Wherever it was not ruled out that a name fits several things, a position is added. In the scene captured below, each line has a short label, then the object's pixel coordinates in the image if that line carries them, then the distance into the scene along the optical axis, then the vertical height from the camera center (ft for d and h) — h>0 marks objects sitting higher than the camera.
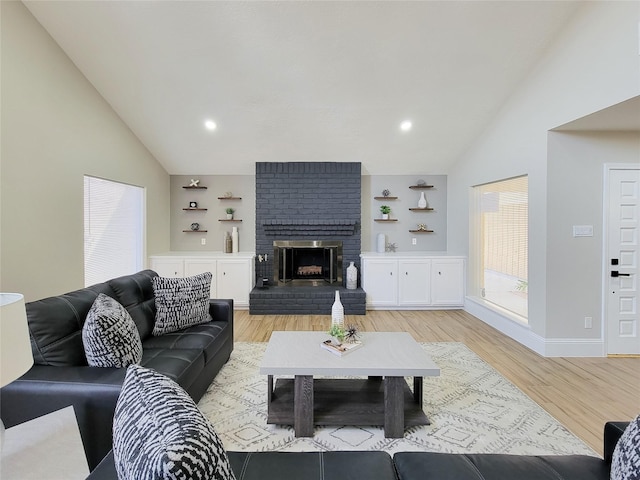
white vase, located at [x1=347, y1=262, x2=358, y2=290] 17.74 -2.16
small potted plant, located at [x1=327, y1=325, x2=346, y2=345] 7.99 -2.36
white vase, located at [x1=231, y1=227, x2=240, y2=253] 18.93 -0.27
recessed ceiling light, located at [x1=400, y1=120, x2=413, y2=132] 14.93 +5.13
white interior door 11.36 -0.78
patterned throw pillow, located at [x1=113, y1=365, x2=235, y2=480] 2.34 -1.58
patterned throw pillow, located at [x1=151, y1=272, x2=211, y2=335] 9.16 -1.90
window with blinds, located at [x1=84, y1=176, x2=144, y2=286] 13.12 +0.28
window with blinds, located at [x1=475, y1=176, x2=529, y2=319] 14.19 -0.18
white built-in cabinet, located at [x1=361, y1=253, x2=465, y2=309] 17.42 -2.21
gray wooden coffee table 6.87 -3.39
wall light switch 11.39 +0.28
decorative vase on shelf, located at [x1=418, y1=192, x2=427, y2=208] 19.06 +2.03
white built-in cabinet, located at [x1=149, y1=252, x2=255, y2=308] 17.22 -1.78
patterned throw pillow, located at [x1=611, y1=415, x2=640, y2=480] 3.40 -2.33
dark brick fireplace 17.97 +2.17
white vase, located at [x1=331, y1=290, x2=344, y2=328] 8.46 -2.05
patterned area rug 6.66 -4.17
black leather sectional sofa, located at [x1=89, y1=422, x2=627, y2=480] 4.12 -2.99
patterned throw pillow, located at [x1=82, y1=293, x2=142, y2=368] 6.12 -1.96
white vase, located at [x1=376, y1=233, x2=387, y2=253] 18.86 -0.34
